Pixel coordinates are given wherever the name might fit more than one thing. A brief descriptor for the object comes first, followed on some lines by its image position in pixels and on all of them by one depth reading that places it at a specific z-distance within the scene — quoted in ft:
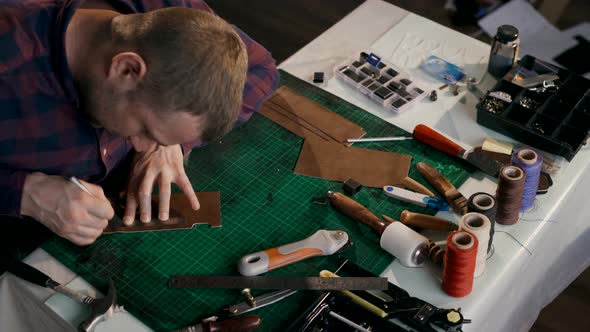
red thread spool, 4.94
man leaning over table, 4.44
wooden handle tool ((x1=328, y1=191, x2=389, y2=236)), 5.75
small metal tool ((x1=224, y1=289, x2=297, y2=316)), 5.20
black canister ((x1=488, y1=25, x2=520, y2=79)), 6.90
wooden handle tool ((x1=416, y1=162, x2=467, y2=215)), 5.92
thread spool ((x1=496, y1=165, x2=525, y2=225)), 5.42
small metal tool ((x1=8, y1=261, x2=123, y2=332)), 5.10
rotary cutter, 5.48
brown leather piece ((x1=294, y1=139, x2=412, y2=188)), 6.28
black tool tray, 6.32
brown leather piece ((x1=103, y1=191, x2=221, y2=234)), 5.83
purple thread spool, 5.54
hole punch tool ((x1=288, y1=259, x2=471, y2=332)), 5.05
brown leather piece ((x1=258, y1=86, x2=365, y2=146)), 6.72
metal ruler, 5.31
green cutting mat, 5.33
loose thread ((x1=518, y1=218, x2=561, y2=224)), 5.88
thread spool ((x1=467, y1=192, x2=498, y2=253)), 5.47
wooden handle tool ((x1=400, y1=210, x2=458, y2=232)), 5.73
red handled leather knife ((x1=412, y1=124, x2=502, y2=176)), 6.21
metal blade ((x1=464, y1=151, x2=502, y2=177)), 6.18
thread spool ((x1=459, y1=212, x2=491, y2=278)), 5.05
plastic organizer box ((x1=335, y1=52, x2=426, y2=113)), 6.98
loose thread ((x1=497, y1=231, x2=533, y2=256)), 5.71
